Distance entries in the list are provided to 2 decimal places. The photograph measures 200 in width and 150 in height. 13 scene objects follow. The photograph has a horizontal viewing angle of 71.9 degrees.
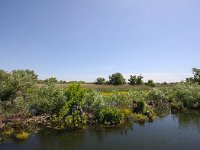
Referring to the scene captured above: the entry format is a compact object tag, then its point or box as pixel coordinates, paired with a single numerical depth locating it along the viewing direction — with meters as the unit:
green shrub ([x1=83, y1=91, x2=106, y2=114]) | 12.83
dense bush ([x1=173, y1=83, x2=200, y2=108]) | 18.44
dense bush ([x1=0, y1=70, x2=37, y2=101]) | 13.70
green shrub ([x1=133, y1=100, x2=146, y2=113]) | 15.02
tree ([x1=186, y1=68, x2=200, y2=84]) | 32.16
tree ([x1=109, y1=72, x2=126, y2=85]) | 33.90
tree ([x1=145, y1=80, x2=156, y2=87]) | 34.57
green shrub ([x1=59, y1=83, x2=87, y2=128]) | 11.37
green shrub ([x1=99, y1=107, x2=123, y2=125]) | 12.37
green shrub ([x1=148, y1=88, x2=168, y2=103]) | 18.33
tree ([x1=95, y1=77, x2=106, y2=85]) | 34.69
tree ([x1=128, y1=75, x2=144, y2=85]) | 34.99
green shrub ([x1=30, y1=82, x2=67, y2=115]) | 12.19
